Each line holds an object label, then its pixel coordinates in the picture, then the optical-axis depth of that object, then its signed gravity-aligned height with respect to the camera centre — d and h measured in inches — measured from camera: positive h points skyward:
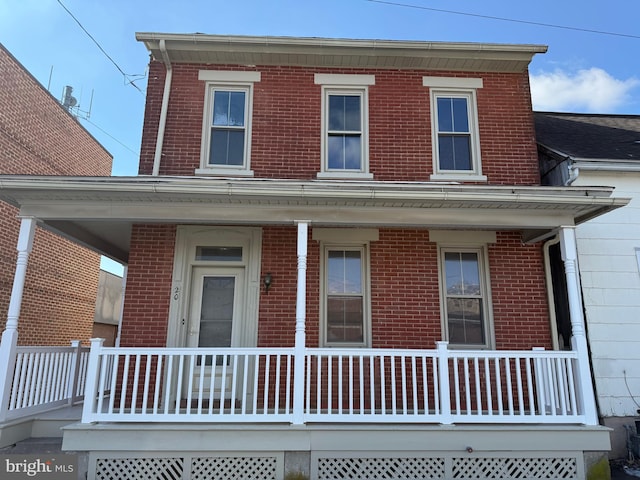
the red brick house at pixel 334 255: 201.8 +56.0
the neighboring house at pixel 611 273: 247.4 +48.1
